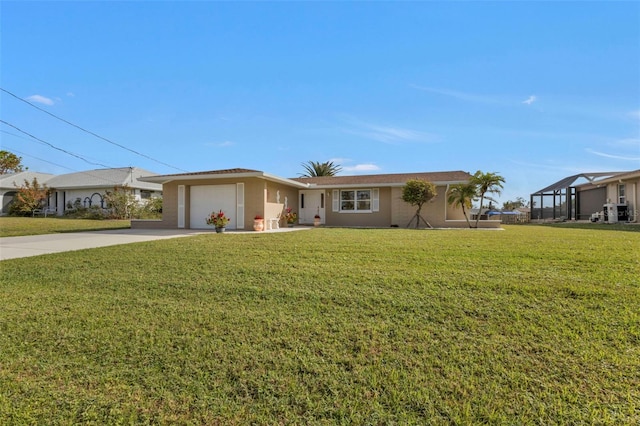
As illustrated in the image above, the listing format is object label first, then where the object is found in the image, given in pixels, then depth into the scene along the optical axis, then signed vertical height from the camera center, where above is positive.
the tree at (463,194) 15.41 +1.09
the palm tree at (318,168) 36.12 +5.58
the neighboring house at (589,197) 18.27 +1.25
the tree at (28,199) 26.66 +1.77
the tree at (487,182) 14.80 +1.57
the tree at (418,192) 15.05 +1.16
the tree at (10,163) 38.97 +7.18
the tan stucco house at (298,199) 14.59 +0.93
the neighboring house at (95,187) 27.00 +2.75
